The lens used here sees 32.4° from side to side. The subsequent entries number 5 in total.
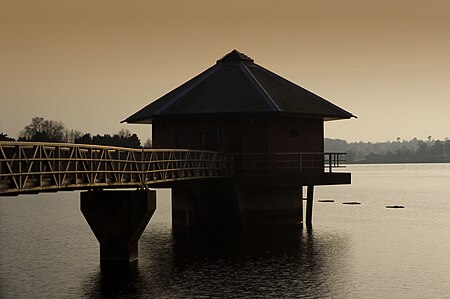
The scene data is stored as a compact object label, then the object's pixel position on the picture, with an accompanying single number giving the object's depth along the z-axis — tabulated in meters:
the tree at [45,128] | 148.80
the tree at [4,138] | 99.25
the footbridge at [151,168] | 23.25
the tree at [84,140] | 103.73
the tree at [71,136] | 150.75
